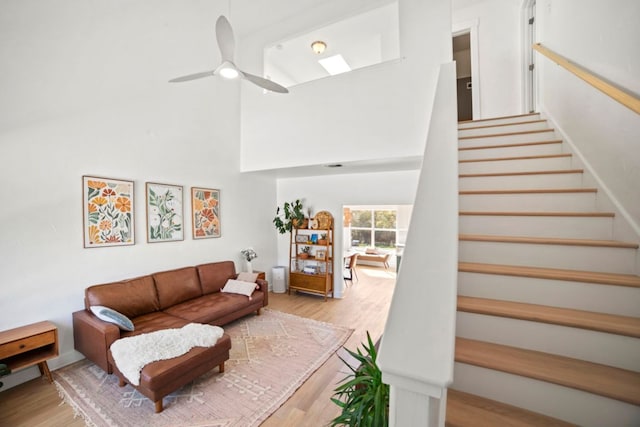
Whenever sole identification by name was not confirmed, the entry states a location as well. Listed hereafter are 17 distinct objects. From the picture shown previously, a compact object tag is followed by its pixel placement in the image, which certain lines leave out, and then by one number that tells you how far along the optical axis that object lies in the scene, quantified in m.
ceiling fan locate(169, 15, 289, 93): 2.30
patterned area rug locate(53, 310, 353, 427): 2.10
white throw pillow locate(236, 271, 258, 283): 4.26
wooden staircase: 1.04
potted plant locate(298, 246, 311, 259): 5.35
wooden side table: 2.23
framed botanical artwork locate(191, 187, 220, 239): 4.14
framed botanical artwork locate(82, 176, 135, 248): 2.99
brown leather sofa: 2.62
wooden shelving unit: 5.03
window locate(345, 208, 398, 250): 7.95
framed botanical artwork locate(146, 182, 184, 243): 3.60
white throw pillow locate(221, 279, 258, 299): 3.99
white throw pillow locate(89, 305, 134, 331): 2.60
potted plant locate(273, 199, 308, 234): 5.34
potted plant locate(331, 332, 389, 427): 1.11
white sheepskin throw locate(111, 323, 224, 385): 2.16
